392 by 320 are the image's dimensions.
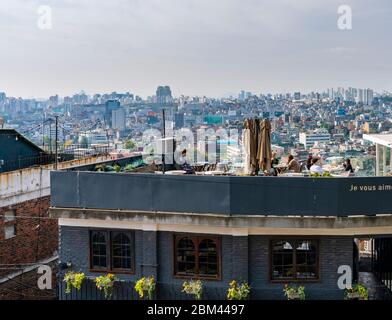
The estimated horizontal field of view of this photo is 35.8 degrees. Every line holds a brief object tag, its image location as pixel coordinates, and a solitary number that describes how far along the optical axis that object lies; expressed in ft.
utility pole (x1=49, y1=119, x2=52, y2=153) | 109.40
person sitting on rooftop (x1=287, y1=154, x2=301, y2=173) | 57.82
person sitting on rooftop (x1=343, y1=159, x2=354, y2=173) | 57.85
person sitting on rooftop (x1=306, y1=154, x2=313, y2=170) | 58.80
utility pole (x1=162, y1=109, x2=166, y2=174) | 65.78
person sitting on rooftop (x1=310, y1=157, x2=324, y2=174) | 53.25
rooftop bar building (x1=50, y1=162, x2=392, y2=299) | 48.47
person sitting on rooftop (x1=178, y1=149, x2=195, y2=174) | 63.82
